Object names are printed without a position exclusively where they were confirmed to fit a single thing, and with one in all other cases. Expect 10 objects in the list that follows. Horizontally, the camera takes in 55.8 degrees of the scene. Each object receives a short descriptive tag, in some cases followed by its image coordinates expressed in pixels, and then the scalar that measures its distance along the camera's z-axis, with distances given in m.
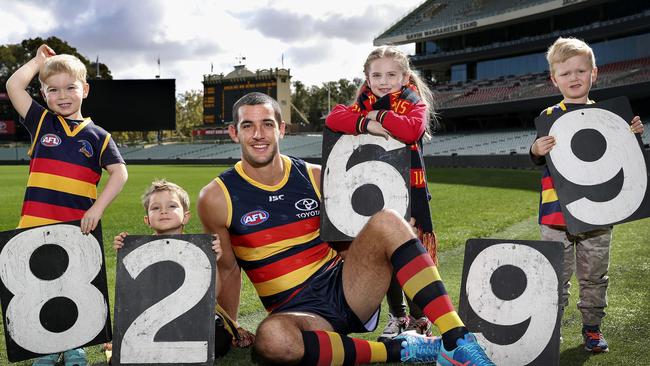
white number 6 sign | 3.28
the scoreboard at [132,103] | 43.72
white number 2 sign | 2.94
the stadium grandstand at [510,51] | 36.03
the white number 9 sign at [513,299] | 2.93
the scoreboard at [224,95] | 52.13
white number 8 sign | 3.10
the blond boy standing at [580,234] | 3.42
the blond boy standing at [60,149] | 3.35
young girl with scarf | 3.31
